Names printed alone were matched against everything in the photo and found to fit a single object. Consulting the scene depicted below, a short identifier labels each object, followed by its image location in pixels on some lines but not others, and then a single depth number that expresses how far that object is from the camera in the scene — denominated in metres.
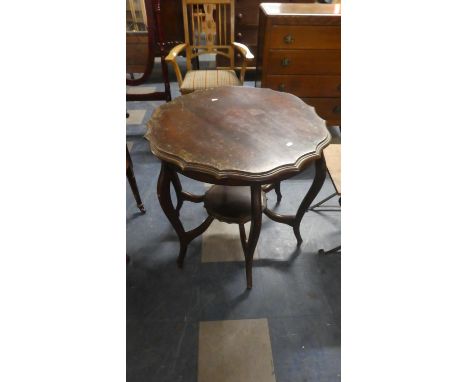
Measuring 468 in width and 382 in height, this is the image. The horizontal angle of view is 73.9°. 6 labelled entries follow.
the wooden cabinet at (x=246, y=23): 3.51
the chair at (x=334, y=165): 1.63
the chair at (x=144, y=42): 2.60
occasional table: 1.22
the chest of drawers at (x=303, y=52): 2.35
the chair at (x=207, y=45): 2.52
